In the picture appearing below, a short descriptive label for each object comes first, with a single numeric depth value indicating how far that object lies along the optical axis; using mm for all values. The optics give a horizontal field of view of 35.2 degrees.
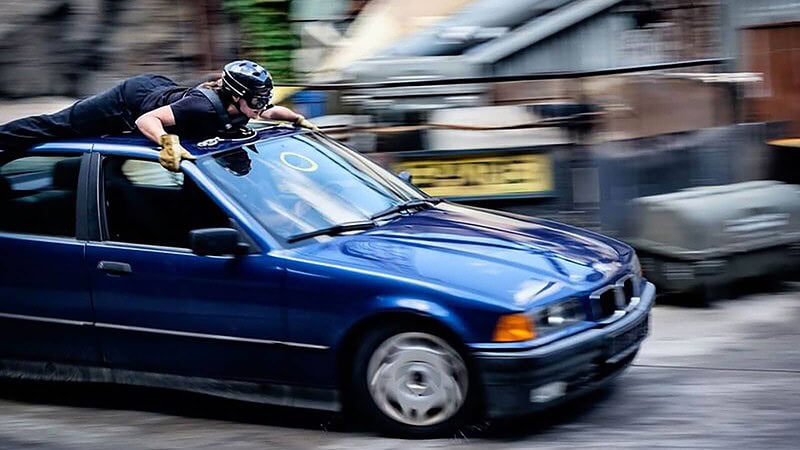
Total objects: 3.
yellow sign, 9414
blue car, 5621
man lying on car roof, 6668
